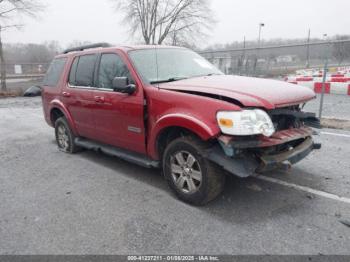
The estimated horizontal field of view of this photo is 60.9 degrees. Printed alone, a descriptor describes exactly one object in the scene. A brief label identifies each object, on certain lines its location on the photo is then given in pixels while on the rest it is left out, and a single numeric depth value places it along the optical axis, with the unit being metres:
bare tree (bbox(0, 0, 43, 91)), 20.27
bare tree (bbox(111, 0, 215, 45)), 37.50
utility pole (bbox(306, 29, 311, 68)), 10.70
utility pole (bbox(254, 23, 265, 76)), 12.39
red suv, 3.05
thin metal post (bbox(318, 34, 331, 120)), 7.15
